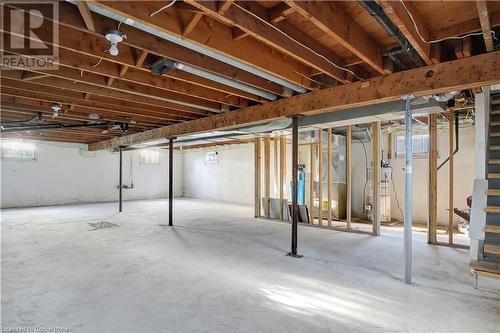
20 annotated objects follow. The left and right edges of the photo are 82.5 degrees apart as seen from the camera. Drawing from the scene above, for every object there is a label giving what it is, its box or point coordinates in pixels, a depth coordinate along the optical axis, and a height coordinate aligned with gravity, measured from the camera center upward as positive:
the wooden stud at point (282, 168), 6.66 -0.01
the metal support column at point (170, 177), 6.05 -0.20
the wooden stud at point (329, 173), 5.73 -0.11
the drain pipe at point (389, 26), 1.73 +0.99
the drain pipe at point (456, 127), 4.95 +0.70
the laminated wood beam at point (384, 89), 2.48 +0.83
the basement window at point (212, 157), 11.35 +0.43
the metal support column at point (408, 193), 2.95 -0.27
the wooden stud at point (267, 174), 7.08 -0.17
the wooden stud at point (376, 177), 5.23 -0.17
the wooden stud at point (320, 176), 5.89 -0.18
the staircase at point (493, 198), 3.00 -0.35
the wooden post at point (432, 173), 4.62 -0.09
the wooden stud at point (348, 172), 5.53 -0.09
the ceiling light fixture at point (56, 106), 4.12 +0.90
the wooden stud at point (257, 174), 7.18 -0.16
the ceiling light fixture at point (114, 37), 2.07 +0.97
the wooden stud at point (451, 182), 4.44 -0.23
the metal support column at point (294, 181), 3.95 -0.20
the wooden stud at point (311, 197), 6.11 -0.63
